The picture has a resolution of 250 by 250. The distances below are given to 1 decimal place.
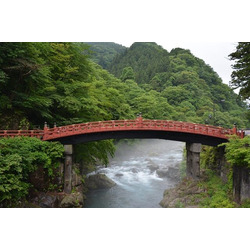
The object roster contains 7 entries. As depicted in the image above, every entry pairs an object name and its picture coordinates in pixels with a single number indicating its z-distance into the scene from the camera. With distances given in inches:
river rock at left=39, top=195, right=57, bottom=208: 692.1
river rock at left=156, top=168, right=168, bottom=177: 1216.2
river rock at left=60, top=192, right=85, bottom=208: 740.0
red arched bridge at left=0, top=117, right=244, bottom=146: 787.4
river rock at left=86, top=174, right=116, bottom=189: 1024.9
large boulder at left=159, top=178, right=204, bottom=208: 776.4
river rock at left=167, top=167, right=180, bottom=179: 1192.8
